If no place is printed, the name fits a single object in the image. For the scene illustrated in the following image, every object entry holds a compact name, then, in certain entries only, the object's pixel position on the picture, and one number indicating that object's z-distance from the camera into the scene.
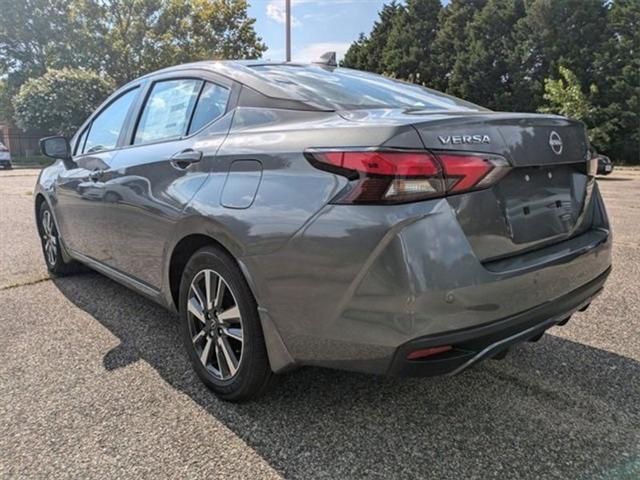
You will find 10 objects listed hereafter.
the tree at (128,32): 34.69
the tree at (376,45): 39.38
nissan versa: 1.89
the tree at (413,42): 35.16
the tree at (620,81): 24.64
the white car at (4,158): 24.45
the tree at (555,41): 27.80
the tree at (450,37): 33.81
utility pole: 12.36
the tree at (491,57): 31.39
